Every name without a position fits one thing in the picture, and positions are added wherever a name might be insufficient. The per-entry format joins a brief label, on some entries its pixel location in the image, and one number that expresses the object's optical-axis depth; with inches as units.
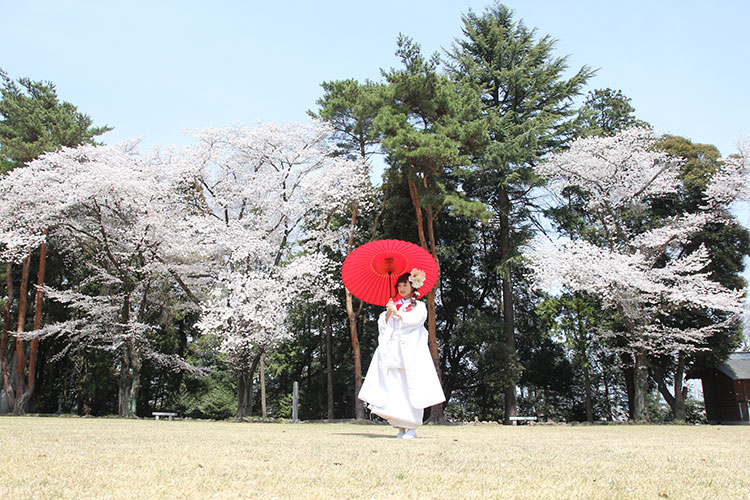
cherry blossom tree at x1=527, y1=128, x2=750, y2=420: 703.1
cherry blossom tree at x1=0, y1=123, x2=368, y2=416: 723.4
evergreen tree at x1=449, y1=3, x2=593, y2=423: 796.6
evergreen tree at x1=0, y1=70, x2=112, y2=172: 821.2
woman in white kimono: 282.7
